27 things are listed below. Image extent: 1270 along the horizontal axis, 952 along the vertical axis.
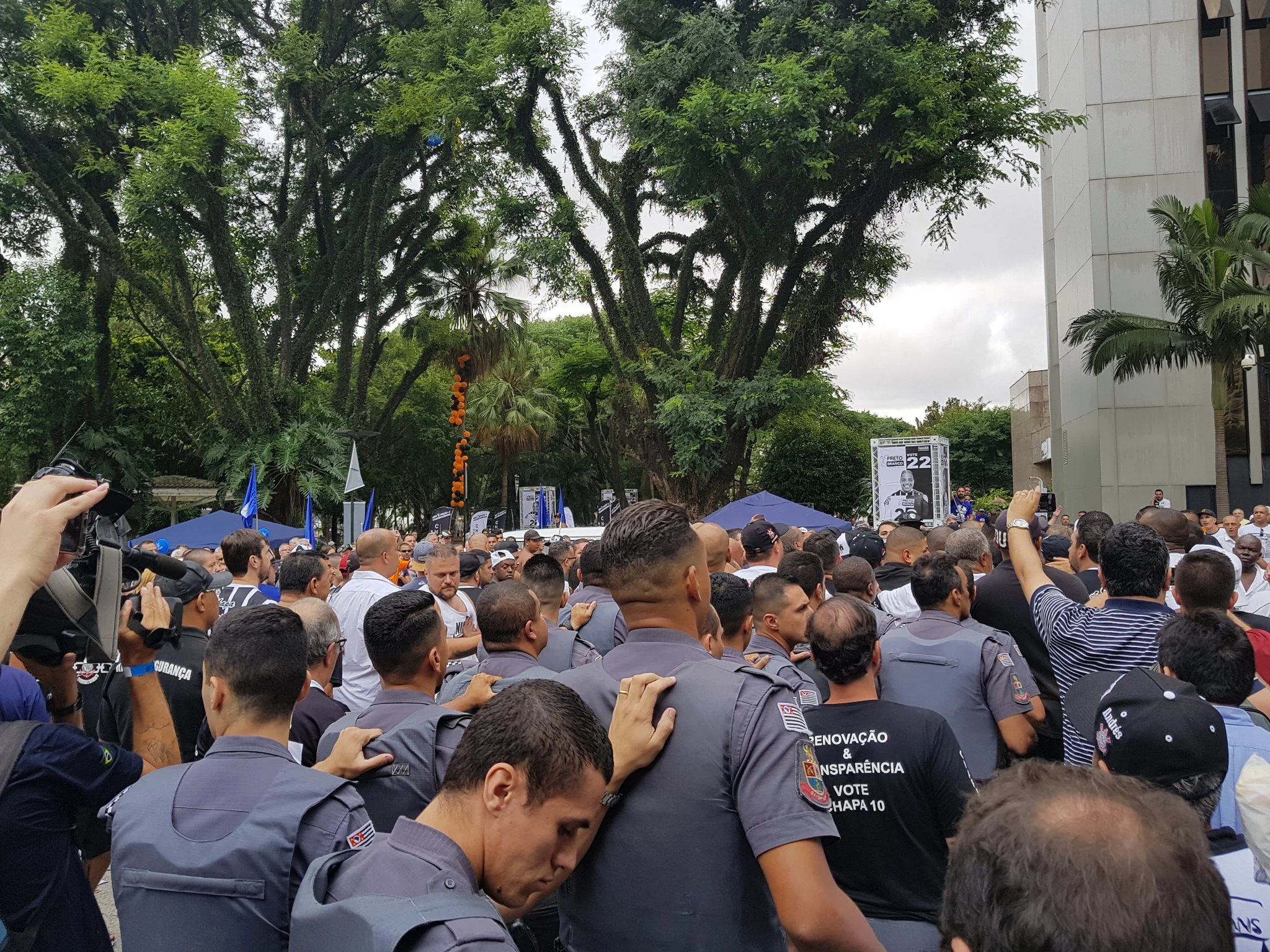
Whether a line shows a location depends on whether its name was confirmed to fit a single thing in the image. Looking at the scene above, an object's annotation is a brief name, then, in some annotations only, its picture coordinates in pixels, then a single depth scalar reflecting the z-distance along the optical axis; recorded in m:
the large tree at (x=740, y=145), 20.39
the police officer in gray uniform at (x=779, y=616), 4.76
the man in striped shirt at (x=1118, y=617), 4.11
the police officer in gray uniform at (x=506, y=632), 4.21
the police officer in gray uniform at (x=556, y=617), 5.28
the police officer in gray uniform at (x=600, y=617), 5.47
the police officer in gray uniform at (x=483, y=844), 1.57
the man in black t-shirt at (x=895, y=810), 3.11
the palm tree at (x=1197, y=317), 19.47
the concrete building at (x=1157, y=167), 23.89
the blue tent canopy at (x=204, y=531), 15.02
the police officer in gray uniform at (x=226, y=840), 2.28
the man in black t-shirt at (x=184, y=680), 4.33
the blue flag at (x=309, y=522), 18.38
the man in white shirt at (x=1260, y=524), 12.28
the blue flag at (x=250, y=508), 17.56
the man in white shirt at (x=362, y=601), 5.75
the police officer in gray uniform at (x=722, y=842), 2.09
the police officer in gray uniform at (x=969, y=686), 4.20
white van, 17.20
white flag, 17.19
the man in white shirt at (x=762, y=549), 6.99
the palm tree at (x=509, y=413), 35.78
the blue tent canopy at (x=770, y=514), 15.50
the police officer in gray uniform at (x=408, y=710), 3.14
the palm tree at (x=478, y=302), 31.20
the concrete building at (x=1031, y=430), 41.62
